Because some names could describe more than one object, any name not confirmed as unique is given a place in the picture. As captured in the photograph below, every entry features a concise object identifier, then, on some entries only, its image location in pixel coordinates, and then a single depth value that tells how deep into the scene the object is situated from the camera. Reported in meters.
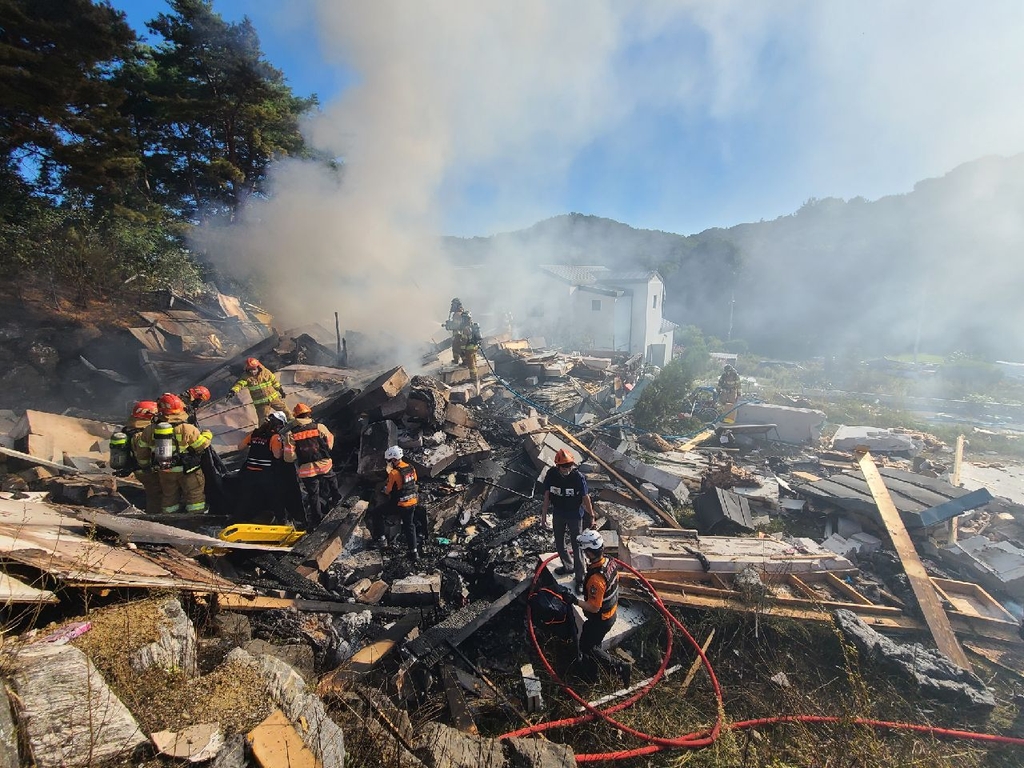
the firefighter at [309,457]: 5.92
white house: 27.11
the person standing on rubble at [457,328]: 11.23
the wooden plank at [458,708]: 3.74
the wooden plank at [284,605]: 4.08
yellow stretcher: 5.18
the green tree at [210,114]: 15.70
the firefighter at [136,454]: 5.74
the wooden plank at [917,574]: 5.02
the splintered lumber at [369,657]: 3.70
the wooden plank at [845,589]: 5.62
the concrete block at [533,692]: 4.12
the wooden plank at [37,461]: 5.70
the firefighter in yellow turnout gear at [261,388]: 7.62
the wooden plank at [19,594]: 2.40
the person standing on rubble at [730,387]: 14.32
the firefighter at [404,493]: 5.84
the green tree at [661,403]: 12.60
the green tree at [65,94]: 11.01
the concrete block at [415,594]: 5.07
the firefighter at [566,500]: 5.64
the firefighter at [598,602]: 4.21
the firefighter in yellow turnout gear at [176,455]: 5.52
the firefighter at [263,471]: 5.96
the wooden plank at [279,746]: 2.26
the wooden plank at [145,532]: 4.02
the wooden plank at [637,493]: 7.54
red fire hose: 3.66
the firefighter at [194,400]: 7.15
